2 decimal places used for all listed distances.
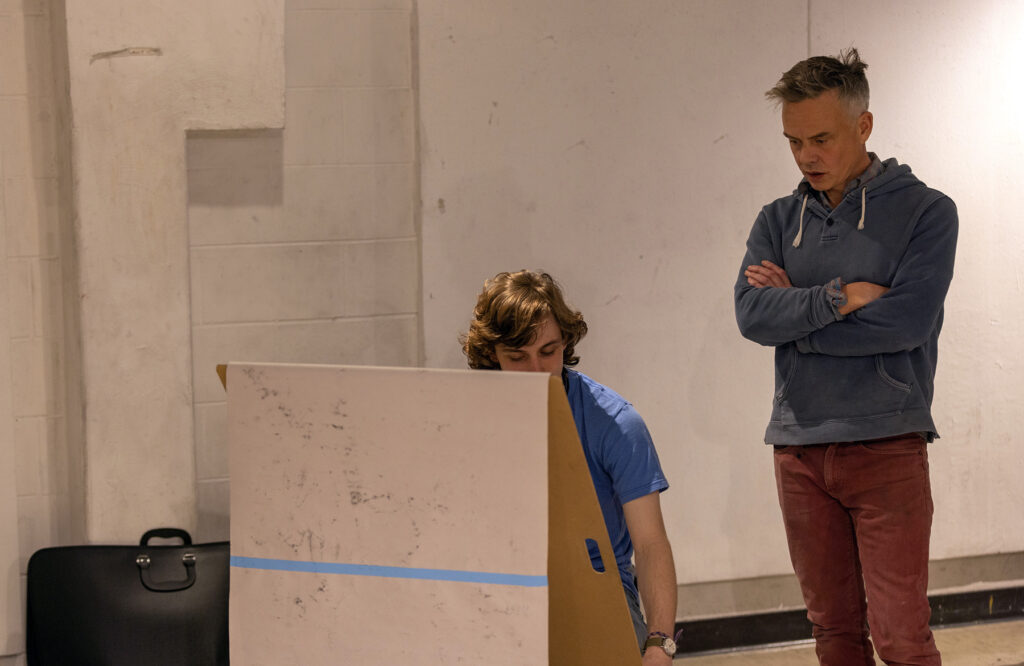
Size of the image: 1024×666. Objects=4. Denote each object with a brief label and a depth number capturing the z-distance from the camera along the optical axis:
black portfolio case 7.97
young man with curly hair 7.31
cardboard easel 6.96
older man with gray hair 7.70
